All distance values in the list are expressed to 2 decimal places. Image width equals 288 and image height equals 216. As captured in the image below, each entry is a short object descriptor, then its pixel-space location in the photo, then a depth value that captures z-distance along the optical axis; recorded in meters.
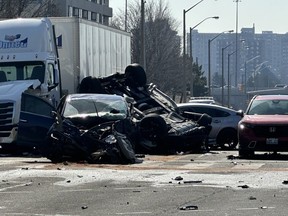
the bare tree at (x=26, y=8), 54.94
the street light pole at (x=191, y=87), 73.62
